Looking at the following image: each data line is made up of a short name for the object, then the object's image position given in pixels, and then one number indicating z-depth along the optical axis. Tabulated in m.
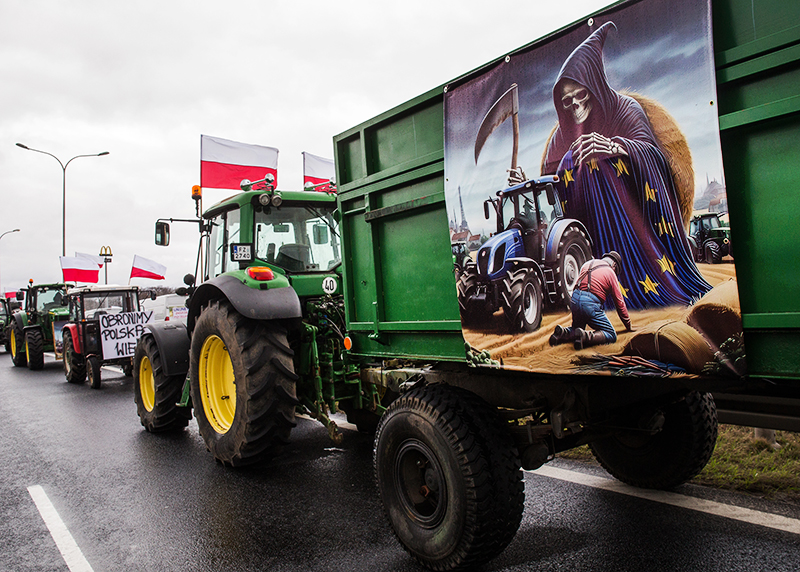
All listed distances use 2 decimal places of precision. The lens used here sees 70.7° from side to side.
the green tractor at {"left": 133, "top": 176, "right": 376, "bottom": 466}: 4.53
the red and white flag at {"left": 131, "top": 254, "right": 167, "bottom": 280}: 14.85
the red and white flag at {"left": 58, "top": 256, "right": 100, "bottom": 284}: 19.05
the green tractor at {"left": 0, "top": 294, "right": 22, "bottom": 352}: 20.83
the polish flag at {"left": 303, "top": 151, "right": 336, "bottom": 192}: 12.06
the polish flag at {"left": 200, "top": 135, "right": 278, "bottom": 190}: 8.59
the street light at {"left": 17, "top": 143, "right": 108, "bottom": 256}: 25.92
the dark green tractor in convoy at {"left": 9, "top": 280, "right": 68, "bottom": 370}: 15.29
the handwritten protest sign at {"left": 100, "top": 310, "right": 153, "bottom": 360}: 11.00
